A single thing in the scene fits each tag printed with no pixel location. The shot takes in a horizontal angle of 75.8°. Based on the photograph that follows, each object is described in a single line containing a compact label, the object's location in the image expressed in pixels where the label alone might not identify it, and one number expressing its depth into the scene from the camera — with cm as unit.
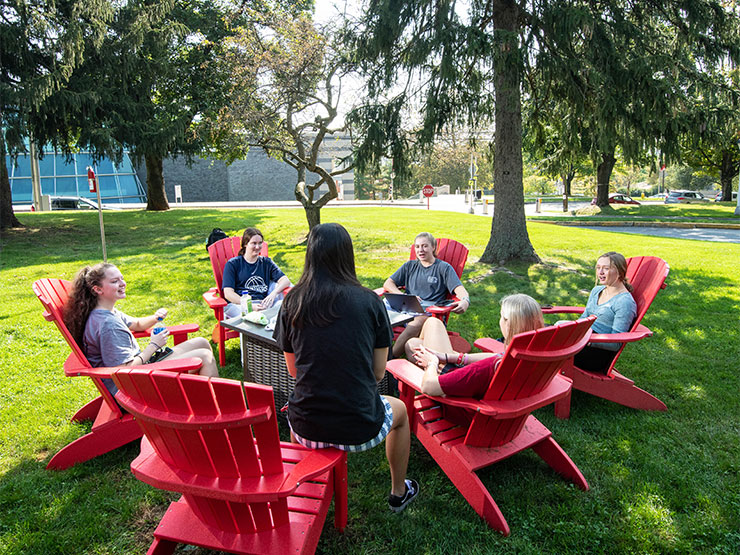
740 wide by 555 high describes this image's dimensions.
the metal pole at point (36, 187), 2092
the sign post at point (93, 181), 662
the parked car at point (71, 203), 2605
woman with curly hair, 284
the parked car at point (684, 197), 3619
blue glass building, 3231
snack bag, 359
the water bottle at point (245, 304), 392
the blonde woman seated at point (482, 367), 240
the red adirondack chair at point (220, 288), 446
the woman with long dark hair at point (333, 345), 201
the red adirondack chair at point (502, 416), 226
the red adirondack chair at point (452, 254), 534
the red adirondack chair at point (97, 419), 273
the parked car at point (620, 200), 3622
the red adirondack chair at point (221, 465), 163
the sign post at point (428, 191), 2478
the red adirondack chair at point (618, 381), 344
